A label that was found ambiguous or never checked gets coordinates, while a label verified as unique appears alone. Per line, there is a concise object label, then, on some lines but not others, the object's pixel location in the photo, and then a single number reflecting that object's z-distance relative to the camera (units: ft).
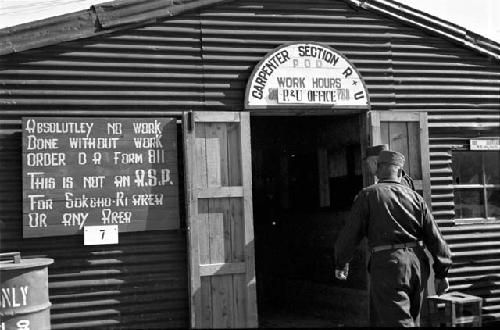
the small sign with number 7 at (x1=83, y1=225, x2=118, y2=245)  23.10
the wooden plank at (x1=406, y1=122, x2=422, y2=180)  27.58
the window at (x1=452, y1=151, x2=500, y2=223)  29.58
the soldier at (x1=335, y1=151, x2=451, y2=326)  20.01
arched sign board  25.75
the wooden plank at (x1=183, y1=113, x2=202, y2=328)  23.85
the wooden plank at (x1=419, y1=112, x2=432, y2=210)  27.45
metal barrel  19.77
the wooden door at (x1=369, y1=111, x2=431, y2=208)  27.35
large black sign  22.75
